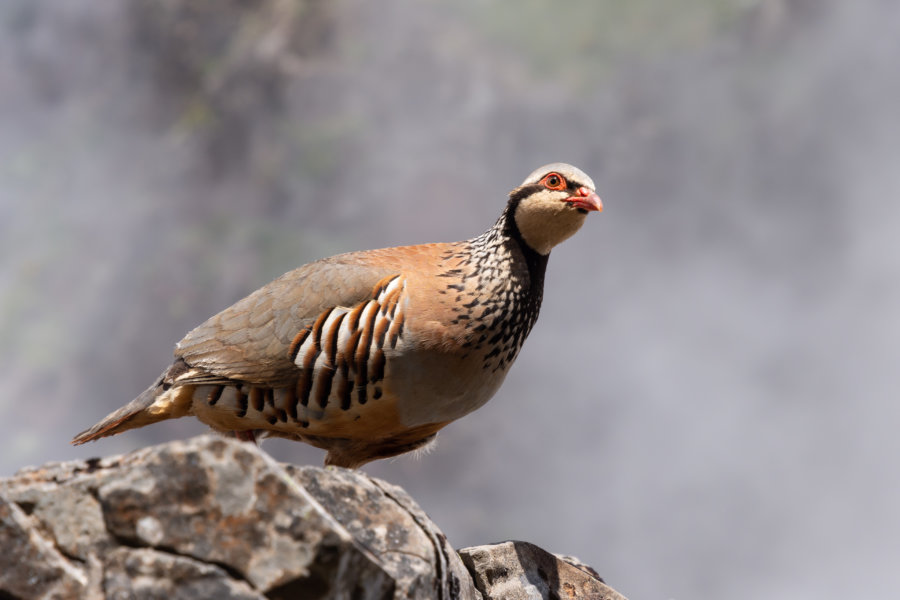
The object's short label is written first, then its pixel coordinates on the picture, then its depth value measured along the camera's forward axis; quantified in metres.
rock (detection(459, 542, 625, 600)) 9.05
